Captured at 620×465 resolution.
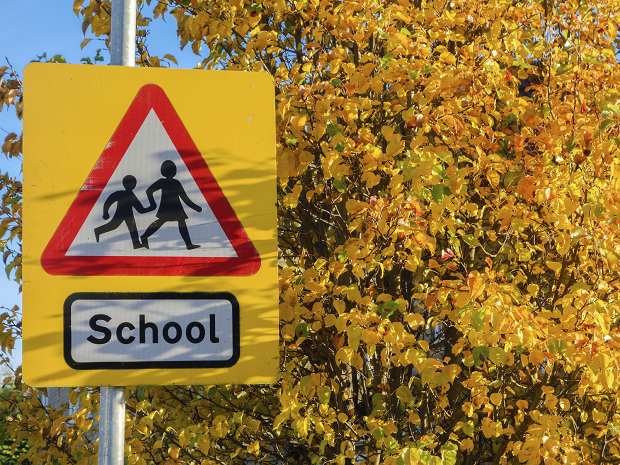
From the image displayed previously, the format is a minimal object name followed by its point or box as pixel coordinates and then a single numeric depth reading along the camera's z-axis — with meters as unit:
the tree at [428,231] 2.89
